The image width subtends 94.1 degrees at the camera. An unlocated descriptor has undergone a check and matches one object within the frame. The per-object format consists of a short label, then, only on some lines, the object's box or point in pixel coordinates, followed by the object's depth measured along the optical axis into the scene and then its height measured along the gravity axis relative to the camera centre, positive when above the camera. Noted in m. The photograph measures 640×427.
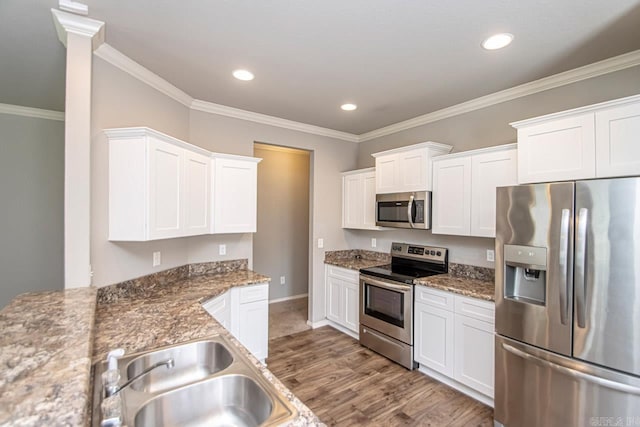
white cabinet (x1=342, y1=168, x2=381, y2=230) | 4.02 +0.21
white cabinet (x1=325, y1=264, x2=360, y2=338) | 3.79 -1.12
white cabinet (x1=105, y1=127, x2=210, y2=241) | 2.13 +0.22
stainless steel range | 3.07 -0.93
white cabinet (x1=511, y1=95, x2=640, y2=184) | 1.83 +0.49
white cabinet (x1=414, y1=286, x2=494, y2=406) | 2.46 -1.13
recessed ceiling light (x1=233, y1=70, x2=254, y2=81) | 2.55 +1.22
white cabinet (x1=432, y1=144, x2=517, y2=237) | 2.67 +0.27
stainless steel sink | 1.07 -0.71
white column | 1.86 +0.42
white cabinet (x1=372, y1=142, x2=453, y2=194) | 3.24 +0.54
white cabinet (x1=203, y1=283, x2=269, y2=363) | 2.79 -0.98
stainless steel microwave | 3.24 +0.05
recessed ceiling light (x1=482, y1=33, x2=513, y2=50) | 1.98 +1.19
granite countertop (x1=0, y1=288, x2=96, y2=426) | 0.74 -0.49
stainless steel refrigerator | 1.62 -0.55
